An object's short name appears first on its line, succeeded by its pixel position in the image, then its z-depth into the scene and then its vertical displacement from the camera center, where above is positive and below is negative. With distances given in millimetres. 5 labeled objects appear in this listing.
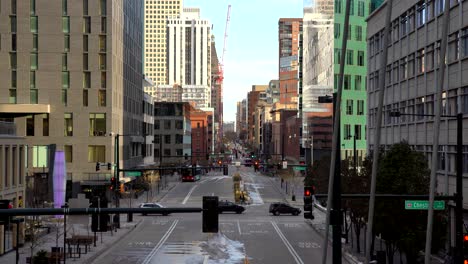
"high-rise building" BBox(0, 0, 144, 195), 77312 +5508
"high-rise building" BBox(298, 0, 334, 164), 101625 +7822
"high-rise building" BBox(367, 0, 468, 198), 39000 +3826
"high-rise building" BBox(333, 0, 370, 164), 98250 +7910
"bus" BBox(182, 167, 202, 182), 112644 -9457
